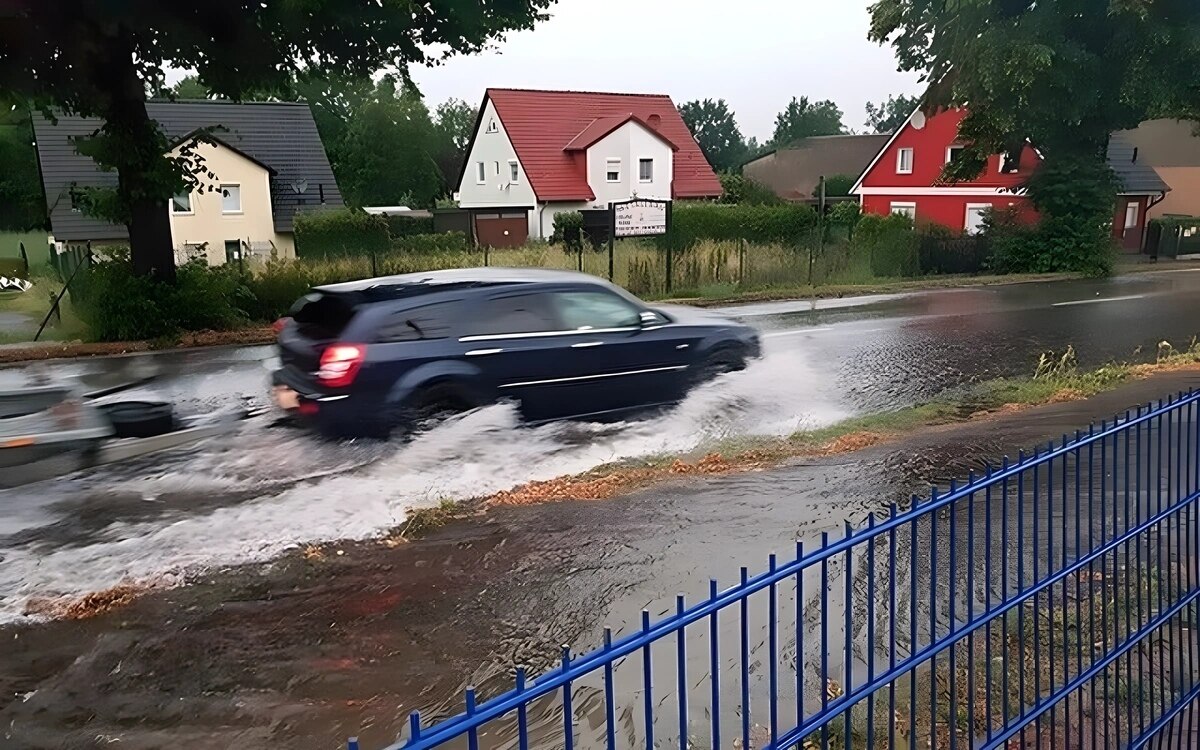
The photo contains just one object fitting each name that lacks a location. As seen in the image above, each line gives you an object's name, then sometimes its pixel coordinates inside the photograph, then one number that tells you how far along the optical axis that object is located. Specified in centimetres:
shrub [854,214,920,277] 2694
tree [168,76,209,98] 6774
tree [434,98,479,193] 7538
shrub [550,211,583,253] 2439
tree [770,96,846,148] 11300
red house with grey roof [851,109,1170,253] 4225
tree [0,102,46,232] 5628
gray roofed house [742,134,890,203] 7094
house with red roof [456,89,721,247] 4647
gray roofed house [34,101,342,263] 3888
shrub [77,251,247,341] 1689
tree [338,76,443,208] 6544
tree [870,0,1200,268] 2508
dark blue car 874
